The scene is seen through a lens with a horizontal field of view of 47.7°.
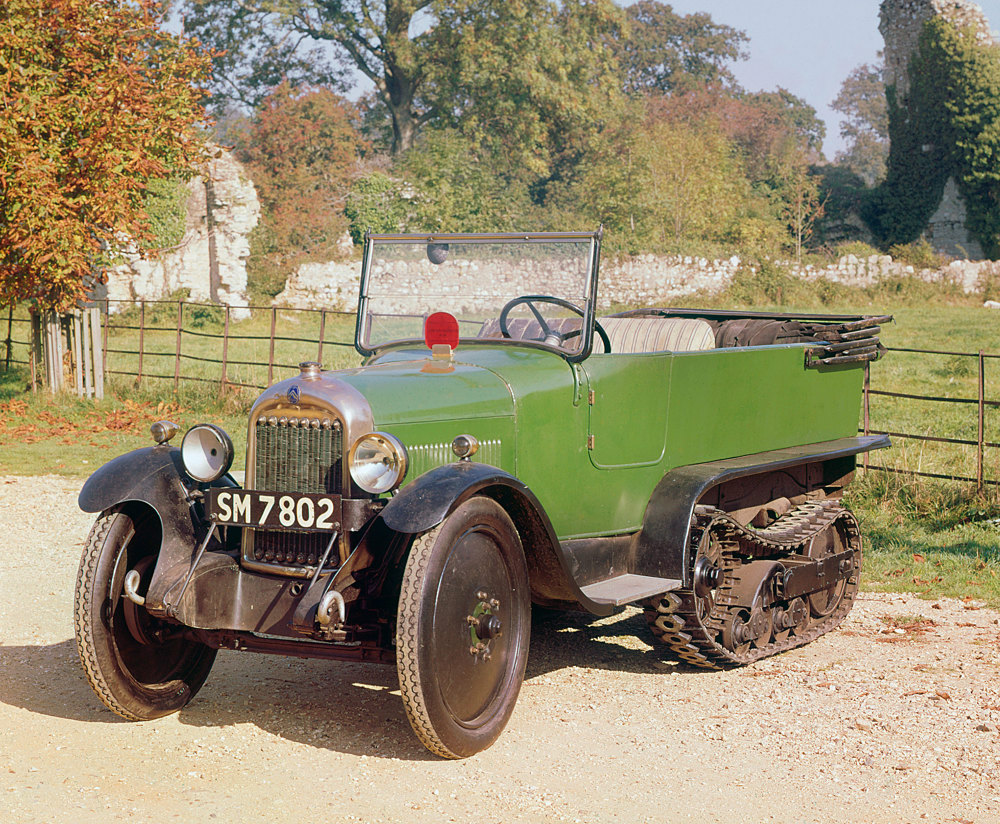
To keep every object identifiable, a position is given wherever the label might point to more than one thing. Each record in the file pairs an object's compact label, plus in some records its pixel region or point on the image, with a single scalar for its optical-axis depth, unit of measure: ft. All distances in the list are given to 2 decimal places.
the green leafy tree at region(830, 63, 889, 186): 279.69
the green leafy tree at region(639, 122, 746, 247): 111.86
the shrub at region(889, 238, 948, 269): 104.12
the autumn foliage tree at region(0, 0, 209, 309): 43.39
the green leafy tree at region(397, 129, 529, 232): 110.32
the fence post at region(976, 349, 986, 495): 29.96
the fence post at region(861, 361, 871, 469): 31.75
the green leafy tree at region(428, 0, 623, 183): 125.59
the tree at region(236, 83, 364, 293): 110.32
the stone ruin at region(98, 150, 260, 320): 90.99
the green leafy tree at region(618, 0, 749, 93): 213.05
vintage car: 14.14
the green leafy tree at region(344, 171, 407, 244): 110.47
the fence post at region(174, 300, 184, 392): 50.34
